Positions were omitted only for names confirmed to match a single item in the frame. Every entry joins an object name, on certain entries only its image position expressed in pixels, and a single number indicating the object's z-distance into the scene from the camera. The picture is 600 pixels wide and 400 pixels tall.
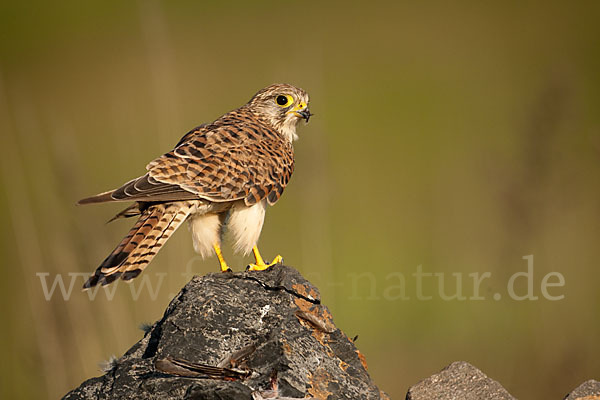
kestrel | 6.78
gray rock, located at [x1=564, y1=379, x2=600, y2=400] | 5.48
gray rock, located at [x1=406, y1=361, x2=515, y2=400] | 5.66
